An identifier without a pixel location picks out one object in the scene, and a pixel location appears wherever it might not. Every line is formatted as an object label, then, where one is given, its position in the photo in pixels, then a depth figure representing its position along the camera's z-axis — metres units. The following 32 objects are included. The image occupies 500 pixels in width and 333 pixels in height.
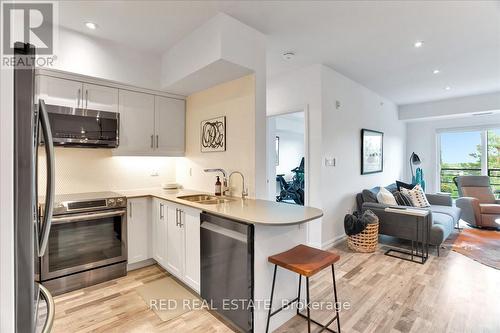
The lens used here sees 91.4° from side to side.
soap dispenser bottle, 2.95
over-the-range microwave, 2.60
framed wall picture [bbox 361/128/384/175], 4.58
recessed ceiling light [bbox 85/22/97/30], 2.50
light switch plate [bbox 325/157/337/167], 3.70
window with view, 5.70
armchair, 4.62
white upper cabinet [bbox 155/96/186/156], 3.44
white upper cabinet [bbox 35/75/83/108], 2.56
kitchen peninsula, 1.80
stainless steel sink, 2.77
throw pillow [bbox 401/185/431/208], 4.38
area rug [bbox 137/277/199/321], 2.21
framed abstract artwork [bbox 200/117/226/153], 3.02
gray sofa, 3.41
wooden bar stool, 1.64
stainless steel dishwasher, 1.80
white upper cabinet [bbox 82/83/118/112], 2.83
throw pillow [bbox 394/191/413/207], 4.31
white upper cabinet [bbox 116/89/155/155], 3.12
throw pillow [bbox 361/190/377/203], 4.14
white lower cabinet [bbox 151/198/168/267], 2.85
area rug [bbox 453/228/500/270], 3.33
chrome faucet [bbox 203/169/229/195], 2.96
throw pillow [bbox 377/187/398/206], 4.10
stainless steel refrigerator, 0.78
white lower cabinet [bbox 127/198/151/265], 2.96
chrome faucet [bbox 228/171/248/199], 2.71
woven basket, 3.53
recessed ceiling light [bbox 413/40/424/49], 2.93
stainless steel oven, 2.44
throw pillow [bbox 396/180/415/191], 4.66
